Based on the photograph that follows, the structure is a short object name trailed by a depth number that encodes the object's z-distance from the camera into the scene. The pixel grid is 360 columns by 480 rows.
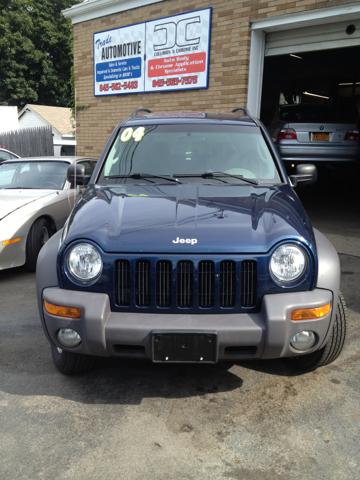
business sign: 8.66
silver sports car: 5.08
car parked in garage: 9.09
